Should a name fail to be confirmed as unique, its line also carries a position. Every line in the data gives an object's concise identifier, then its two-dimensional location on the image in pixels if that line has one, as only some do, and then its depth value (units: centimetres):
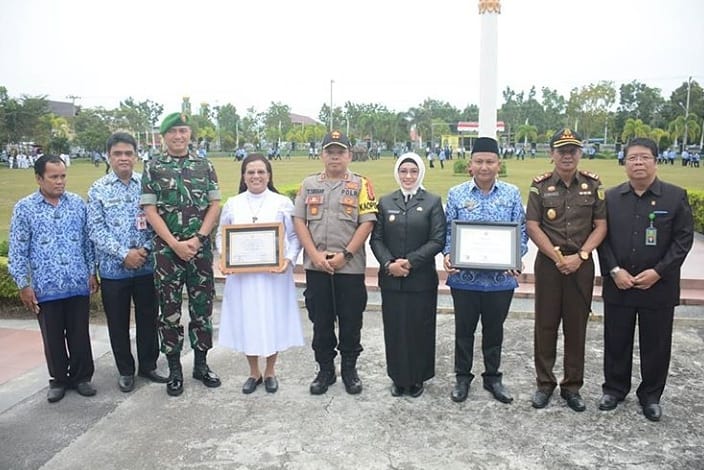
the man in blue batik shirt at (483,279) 371
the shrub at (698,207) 957
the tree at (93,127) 4853
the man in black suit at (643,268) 344
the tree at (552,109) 7194
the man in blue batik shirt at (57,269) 381
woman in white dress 393
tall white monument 1142
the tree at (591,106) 5947
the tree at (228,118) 8248
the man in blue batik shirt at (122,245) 389
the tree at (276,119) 7850
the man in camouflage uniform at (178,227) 379
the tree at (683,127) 4800
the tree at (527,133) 6253
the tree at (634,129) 4827
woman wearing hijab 371
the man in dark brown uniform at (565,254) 355
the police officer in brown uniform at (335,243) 377
